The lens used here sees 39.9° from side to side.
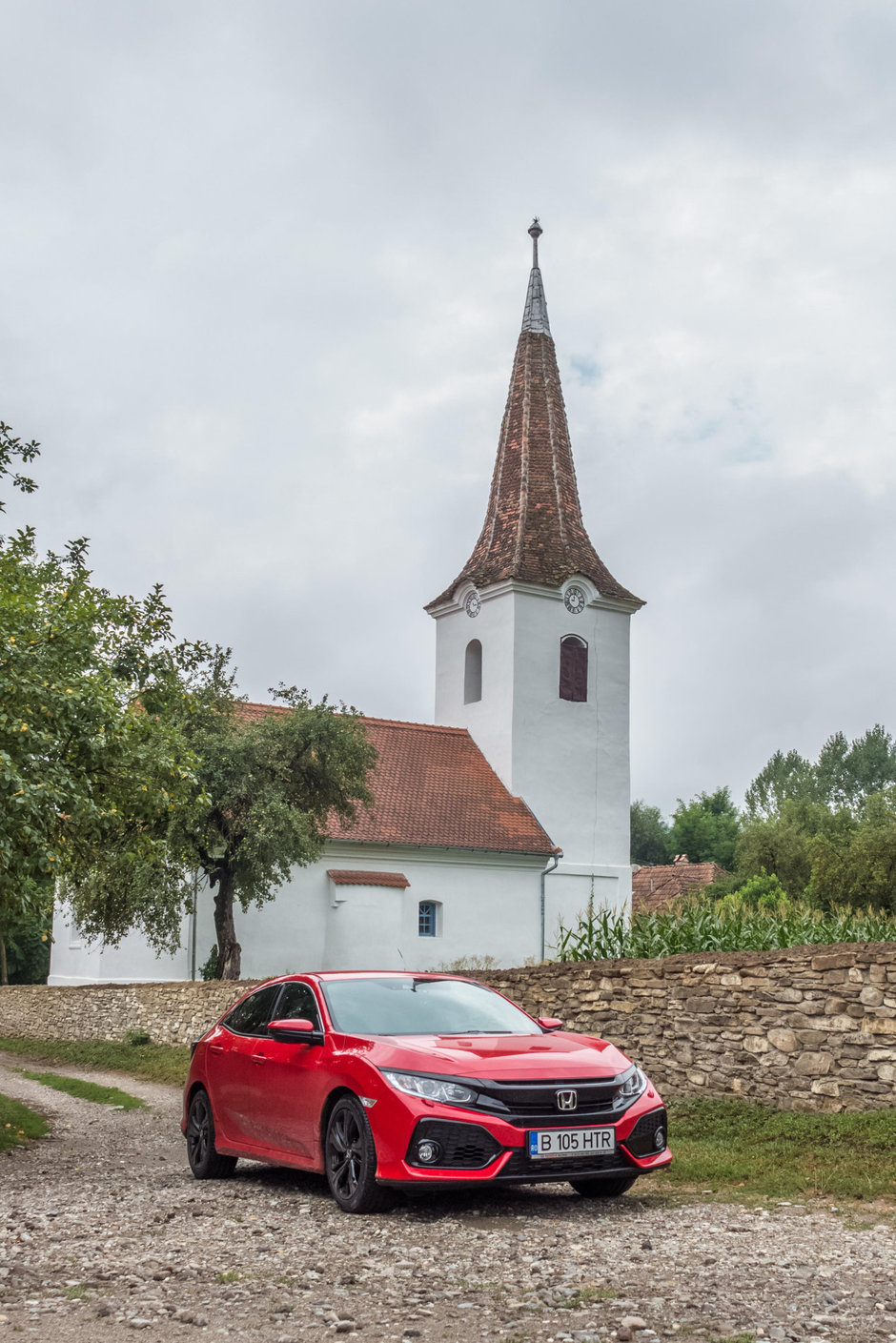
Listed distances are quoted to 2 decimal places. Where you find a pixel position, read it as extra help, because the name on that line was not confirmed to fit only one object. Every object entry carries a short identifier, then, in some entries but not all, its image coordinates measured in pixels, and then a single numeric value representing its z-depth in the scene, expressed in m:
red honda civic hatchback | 7.32
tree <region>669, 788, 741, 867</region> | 86.19
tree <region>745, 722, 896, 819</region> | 91.62
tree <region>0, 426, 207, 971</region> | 11.53
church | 34.38
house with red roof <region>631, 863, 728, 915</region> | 55.59
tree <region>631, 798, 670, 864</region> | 92.12
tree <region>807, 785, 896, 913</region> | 46.97
